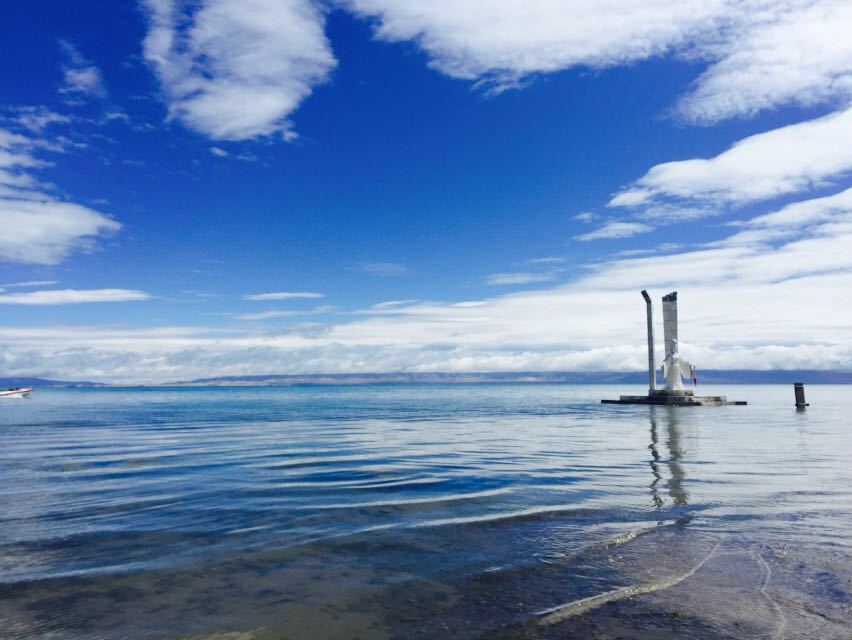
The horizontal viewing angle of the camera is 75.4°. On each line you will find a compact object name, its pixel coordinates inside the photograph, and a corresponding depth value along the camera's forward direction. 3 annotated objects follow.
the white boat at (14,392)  119.11
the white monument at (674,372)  64.00
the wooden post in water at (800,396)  60.18
